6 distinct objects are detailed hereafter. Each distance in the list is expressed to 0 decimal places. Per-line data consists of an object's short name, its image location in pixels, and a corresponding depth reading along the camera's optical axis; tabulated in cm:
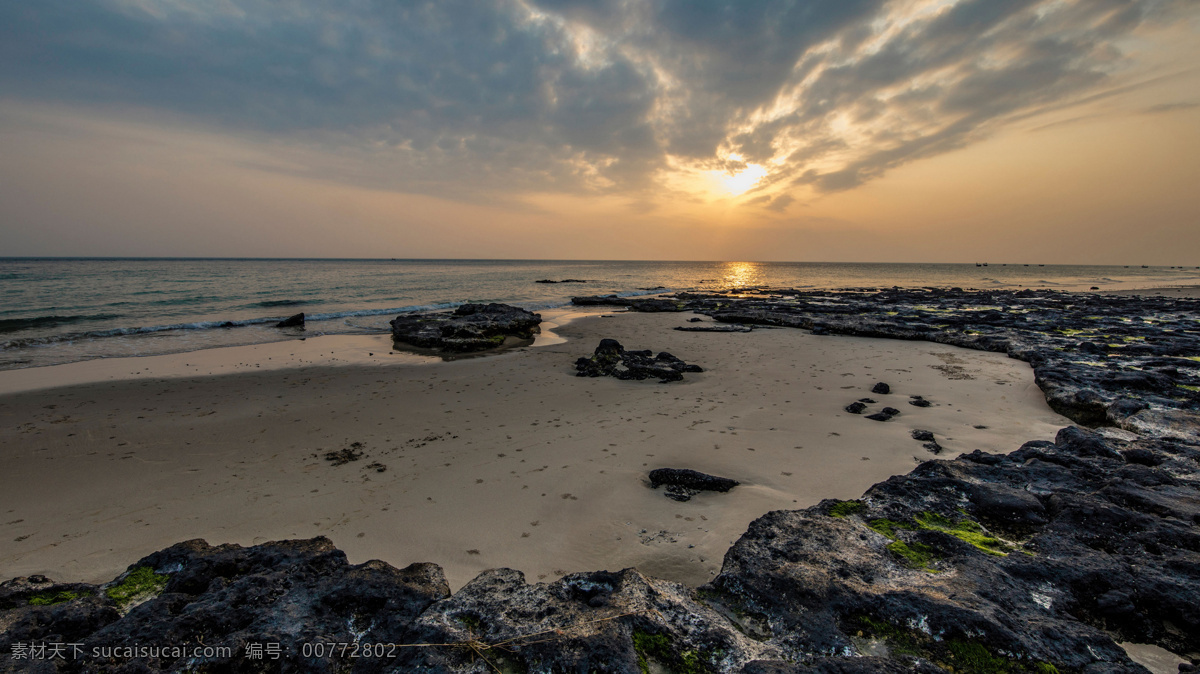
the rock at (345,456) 605
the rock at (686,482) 496
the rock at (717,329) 1703
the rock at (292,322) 1947
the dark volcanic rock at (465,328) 1459
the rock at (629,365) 1012
